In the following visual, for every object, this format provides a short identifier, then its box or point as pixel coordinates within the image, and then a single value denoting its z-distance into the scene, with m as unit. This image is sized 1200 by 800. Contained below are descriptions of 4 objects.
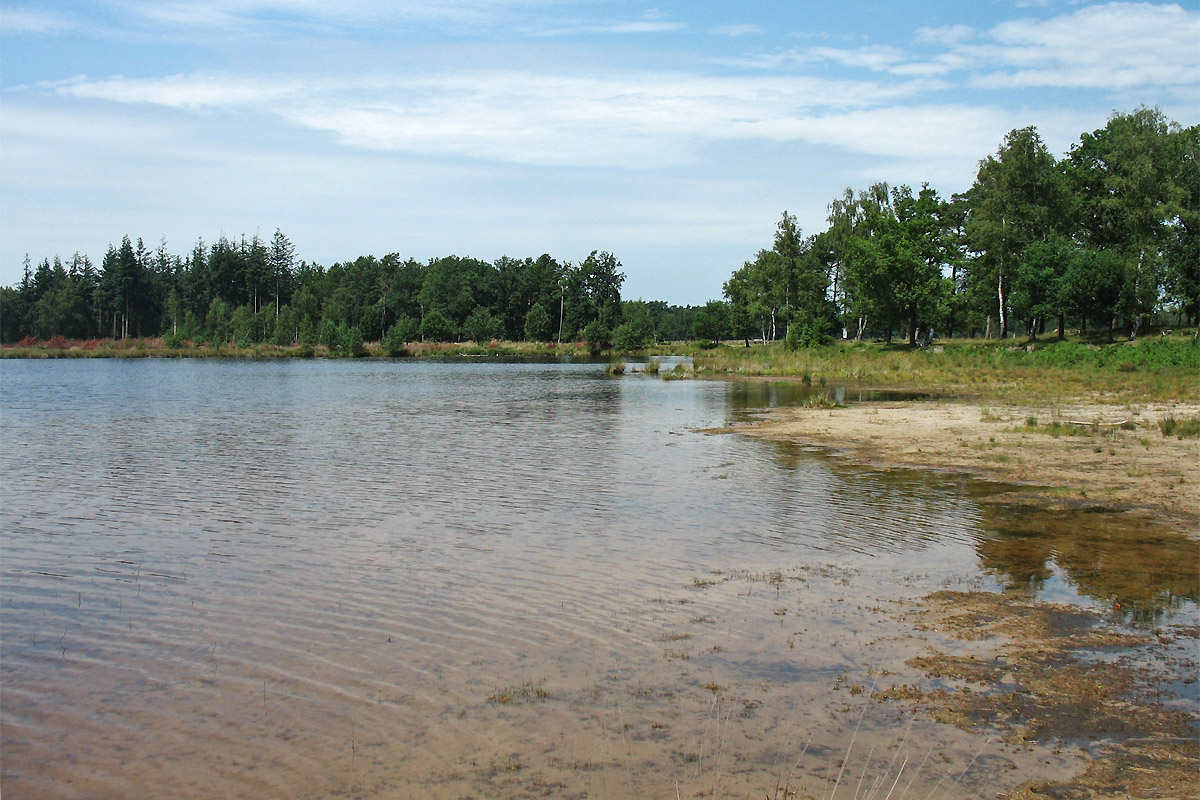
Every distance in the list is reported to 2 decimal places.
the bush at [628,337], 118.00
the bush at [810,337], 71.71
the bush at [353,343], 117.06
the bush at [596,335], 118.75
